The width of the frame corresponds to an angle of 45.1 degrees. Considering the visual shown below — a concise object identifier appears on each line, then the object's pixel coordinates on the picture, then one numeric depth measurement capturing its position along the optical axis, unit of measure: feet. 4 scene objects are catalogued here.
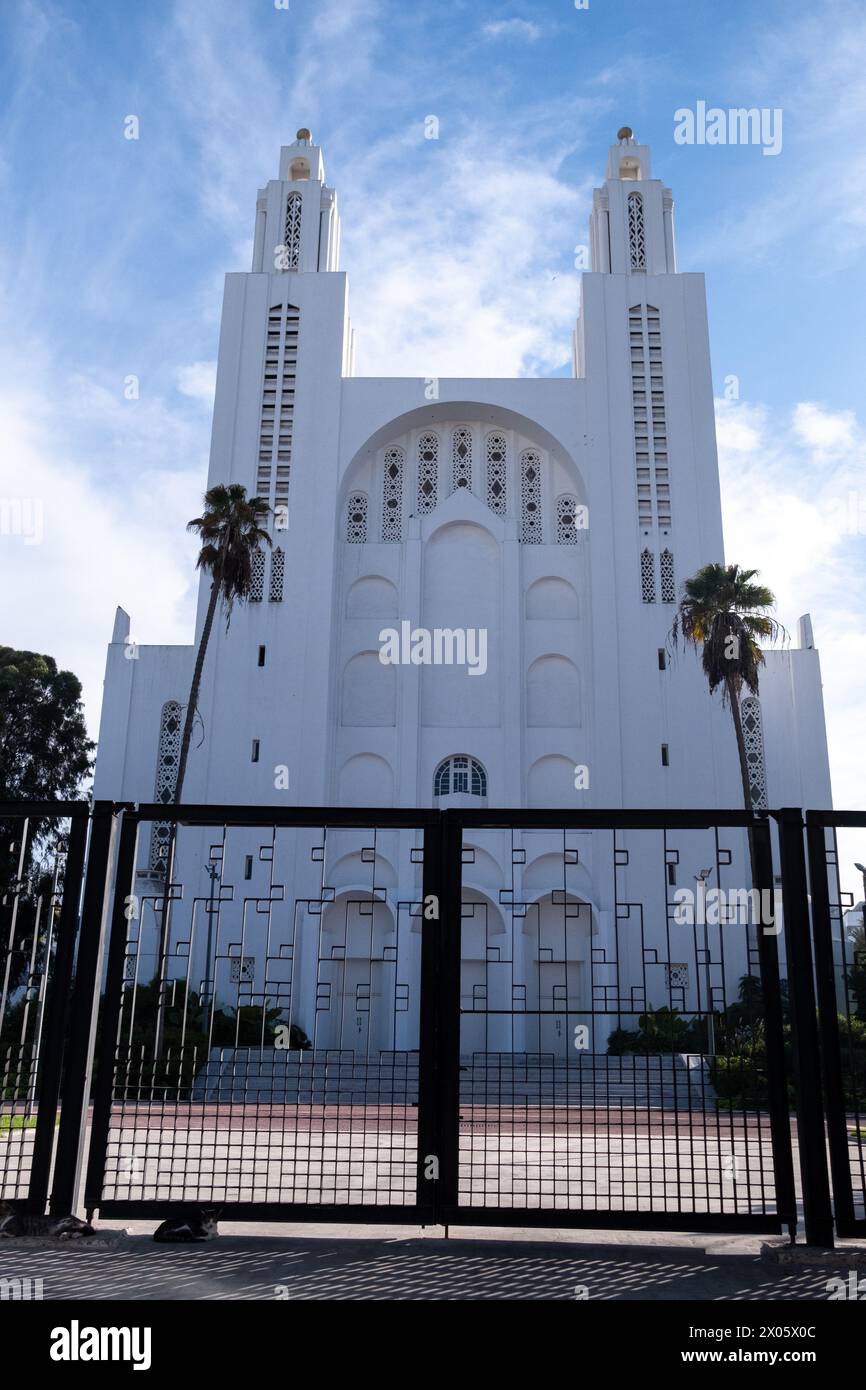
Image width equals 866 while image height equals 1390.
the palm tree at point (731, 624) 80.94
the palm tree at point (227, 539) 83.05
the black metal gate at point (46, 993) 17.94
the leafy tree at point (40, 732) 102.94
